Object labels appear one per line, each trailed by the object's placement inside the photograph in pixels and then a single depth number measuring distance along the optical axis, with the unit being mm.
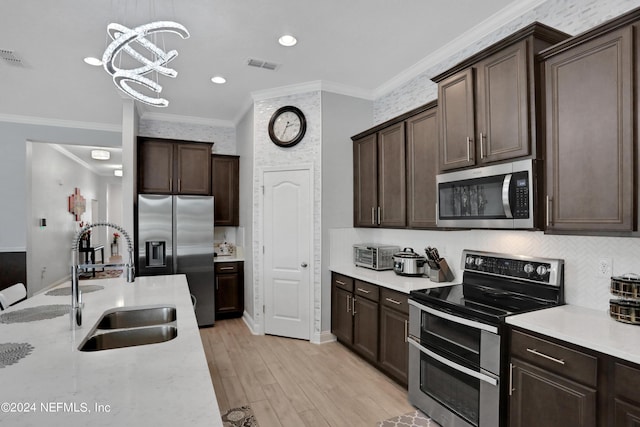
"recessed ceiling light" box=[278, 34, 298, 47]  2945
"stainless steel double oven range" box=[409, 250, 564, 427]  1967
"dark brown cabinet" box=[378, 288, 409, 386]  2811
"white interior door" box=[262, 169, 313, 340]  4047
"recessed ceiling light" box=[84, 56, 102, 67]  3291
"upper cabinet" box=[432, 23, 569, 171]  2061
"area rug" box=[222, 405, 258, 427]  2428
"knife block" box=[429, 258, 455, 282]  2965
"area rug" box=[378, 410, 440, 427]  2396
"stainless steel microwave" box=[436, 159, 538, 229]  2051
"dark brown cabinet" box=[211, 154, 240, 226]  5125
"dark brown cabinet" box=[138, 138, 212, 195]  4617
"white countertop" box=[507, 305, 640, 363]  1476
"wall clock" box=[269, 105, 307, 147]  4051
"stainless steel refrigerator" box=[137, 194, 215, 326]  4414
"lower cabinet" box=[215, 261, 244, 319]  4852
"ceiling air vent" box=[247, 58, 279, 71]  3420
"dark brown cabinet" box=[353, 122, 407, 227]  3363
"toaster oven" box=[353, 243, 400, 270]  3641
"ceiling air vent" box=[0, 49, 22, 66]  3143
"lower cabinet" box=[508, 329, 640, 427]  1443
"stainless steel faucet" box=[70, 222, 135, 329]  1666
